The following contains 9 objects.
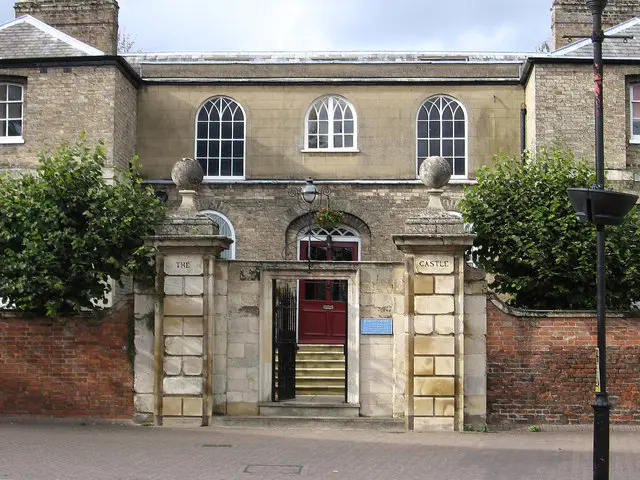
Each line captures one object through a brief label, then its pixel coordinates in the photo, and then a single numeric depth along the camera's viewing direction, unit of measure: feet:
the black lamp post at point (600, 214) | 29.63
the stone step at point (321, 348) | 59.73
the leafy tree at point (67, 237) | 45.73
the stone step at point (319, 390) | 52.01
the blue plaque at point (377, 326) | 45.83
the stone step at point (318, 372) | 53.88
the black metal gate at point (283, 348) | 46.99
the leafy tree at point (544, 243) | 47.78
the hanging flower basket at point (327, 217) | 71.41
